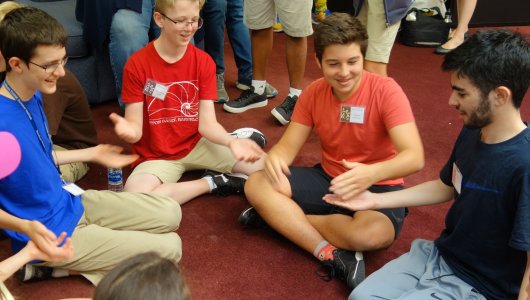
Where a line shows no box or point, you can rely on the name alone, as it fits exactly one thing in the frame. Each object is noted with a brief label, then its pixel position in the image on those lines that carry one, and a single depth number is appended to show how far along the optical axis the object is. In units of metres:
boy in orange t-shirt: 1.77
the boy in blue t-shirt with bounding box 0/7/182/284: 1.57
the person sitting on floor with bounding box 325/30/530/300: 1.34
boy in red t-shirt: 2.11
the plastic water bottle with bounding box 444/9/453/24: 4.27
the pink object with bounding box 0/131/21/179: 1.49
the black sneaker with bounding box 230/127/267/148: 2.56
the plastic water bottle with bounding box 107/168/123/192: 2.12
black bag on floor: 4.23
